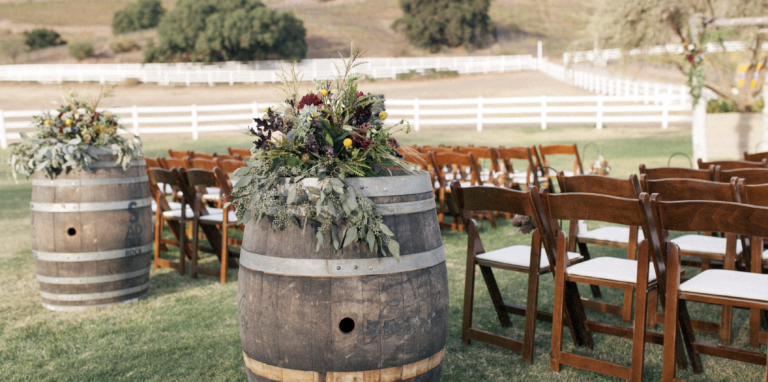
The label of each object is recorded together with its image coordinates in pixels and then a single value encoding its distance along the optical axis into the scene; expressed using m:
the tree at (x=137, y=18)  64.44
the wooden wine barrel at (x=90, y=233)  4.34
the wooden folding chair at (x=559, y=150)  8.12
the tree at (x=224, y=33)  45.94
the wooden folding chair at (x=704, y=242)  3.35
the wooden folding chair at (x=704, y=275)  2.55
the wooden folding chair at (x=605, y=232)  3.62
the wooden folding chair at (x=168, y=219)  5.38
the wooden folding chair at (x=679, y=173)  4.32
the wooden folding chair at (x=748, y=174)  4.28
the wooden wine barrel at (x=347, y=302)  2.31
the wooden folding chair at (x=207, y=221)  5.11
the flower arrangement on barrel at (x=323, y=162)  2.28
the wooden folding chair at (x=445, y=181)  6.96
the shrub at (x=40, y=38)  58.16
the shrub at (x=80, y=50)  50.03
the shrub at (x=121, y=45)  52.41
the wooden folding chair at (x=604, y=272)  2.91
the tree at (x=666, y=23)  14.57
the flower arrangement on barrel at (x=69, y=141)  4.27
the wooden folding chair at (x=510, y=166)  7.69
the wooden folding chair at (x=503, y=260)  3.29
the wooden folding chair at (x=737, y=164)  5.08
